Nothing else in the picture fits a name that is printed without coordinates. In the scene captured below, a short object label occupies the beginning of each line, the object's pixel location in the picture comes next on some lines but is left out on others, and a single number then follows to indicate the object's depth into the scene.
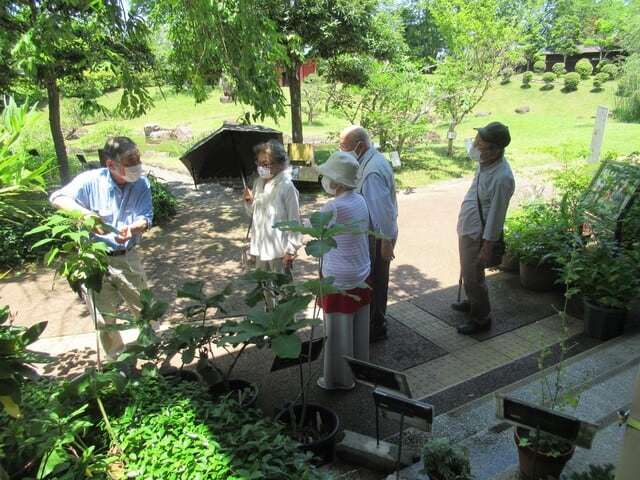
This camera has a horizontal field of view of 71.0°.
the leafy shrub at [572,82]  31.88
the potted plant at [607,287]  4.00
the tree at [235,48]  4.12
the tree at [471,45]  12.88
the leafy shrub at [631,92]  23.64
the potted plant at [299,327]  2.12
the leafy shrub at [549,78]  34.47
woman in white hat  3.07
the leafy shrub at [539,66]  37.80
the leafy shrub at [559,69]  36.48
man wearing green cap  3.73
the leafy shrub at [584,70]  33.94
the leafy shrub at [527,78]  35.16
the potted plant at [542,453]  2.27
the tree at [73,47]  3.88
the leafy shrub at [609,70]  31.67
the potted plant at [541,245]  4.94
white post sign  8.39
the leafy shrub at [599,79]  31.25
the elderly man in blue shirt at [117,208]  3.23
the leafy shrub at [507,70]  14.47
